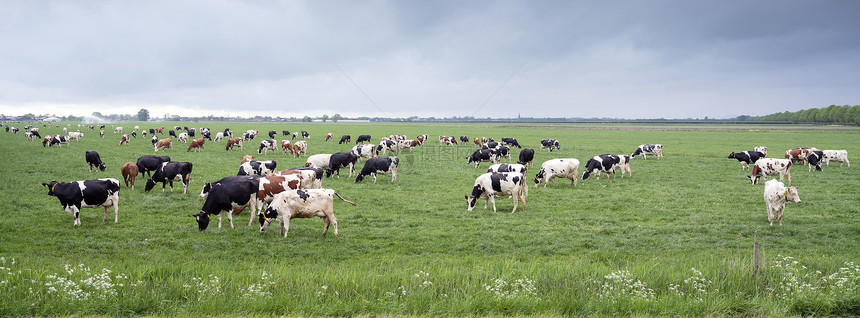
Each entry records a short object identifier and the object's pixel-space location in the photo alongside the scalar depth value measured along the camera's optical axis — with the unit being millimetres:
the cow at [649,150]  39800
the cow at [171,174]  19156
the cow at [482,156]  32284
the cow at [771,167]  23212
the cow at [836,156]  31703
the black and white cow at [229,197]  13406
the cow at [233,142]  44331
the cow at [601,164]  25141
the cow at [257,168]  22312
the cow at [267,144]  42734
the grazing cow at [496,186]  16688
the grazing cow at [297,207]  12844
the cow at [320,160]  27500
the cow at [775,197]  13930
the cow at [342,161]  26078
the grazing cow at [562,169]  22531
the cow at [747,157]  30002
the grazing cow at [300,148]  39031
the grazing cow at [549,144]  49875
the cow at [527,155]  33125
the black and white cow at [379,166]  24281
